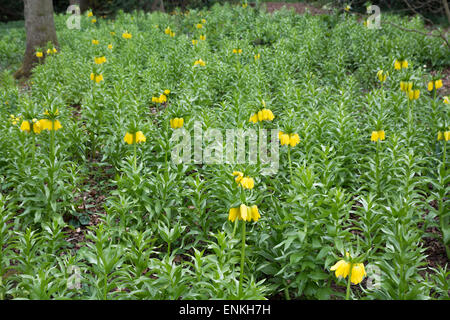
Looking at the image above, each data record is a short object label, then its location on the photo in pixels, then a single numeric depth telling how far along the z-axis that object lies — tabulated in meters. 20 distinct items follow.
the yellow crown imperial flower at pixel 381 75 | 5.71
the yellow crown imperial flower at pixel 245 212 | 2.71
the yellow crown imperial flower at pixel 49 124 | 4.07
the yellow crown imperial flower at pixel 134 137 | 3.80
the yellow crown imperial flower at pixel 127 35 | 9.59
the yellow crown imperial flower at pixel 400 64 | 5.33
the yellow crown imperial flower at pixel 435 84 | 4.97
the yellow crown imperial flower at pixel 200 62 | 7.15
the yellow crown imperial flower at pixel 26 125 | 4.00
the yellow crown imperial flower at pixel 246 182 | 2.86
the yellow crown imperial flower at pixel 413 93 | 4.96
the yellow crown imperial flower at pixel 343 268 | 2.40
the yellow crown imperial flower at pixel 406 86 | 4.96
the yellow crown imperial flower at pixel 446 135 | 3.89
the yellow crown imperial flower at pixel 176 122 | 4.24
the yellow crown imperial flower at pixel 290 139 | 3.66
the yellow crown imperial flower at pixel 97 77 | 5.73
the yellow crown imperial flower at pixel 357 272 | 2.36
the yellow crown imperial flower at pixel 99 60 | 6.59
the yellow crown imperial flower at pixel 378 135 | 4.08
